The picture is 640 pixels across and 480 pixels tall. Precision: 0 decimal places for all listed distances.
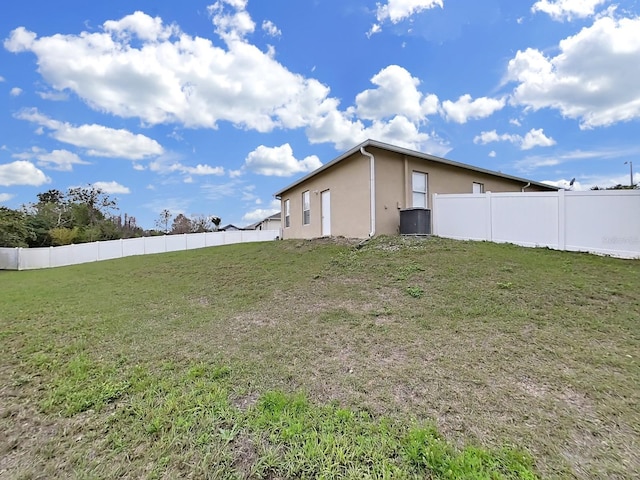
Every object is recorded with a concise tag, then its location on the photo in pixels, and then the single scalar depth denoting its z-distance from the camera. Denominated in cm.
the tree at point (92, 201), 3412
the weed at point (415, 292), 542
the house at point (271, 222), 3100
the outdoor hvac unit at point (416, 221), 1007
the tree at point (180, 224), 3950
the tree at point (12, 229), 2089
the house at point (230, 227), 4564
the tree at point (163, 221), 4069
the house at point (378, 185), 1029
